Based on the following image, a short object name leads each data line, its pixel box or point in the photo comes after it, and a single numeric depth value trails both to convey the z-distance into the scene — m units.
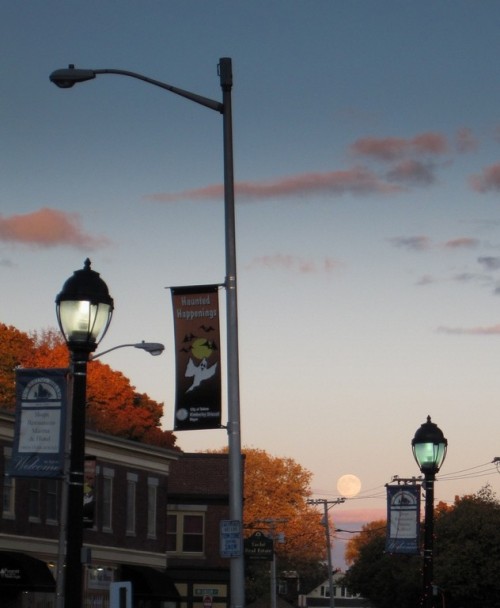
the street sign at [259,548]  72.31
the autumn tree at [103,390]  87.69
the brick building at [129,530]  47.09
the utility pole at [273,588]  84.75
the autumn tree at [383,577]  90.65
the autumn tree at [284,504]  125.00
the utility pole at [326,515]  103.50
